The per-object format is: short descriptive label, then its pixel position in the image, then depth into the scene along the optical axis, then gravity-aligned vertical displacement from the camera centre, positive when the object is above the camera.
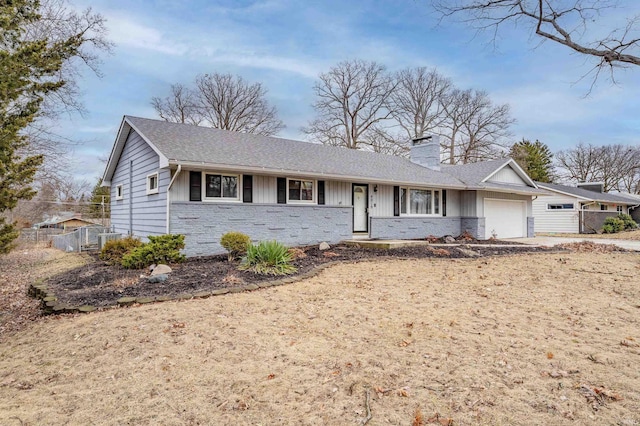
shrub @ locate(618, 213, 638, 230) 24.41 -0.44
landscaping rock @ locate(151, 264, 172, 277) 6.99 -1.08
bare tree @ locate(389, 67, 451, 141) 29.66 +9.67
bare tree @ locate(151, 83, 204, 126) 27.39 +8.49
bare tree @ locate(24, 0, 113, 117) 10.57 +5.52
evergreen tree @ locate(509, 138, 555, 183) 31.17 +5.26
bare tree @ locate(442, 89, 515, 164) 29.02 +7.49
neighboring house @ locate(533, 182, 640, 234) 23.19 +0.27
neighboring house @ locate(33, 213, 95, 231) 20.30 -0.43
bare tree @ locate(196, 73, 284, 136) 28.03 +8.97
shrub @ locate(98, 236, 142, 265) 8.54 -0.81
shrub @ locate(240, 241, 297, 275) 7.13 -0.91
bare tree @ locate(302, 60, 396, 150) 29.02 +9.31
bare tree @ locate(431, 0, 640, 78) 7.58 +4.82
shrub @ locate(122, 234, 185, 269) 7.61 -0.81
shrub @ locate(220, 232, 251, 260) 8.51 -0.66
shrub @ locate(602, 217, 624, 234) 22.45 -0.69
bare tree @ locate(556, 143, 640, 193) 36.66 +5.32
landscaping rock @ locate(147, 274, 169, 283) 6.27 -1.12
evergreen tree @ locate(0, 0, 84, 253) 5.25 +2.51
